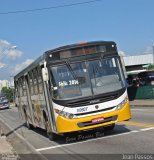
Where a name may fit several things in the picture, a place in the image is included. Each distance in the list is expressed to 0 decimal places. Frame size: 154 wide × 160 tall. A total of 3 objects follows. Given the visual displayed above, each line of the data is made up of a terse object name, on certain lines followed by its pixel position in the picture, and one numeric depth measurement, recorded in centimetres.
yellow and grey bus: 843
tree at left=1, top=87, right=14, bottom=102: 7345
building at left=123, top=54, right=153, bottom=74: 6649
